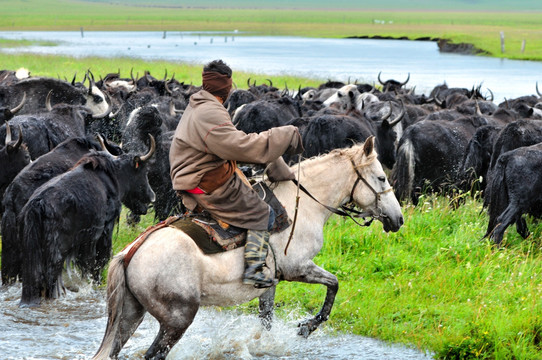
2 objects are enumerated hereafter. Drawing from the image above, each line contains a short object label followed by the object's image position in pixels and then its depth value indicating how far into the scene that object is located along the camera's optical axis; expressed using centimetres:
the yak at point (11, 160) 1670
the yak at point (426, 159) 2186
